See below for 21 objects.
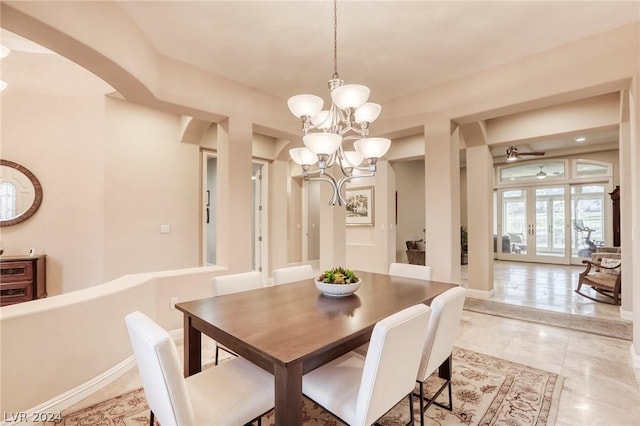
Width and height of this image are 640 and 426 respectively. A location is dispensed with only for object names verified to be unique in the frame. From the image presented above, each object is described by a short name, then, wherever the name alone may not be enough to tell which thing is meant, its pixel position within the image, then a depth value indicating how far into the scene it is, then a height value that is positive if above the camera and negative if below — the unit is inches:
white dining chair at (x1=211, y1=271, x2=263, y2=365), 89.2 -21.1
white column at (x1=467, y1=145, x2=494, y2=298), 187.0 -3.0
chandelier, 78.1 +26.3
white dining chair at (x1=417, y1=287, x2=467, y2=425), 65.7 -26.2
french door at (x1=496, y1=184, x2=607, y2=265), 292.8 -7.8
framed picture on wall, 256.2 +8.1
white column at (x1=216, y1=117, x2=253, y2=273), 134.3 +9.1
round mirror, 135.0 +10.2
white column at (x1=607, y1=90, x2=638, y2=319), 145.0 -0.5
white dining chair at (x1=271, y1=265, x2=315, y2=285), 104.7 -21.5
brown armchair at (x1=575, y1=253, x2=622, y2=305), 167.2 -36.4
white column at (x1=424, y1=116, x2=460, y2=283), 136.0 +7.5
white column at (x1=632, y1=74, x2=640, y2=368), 96.4 +5.6
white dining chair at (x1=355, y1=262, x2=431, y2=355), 108.7 -21.1
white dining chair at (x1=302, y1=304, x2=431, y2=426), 48.1 -29.4
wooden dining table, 46.8 -22.1
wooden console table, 129.3 -27.3
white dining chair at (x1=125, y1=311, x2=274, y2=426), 43.3 -32.7
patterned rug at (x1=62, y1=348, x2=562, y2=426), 73.9 -50.6
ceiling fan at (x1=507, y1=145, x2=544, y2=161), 214.1 +44.9
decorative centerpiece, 81.0 -18.6
